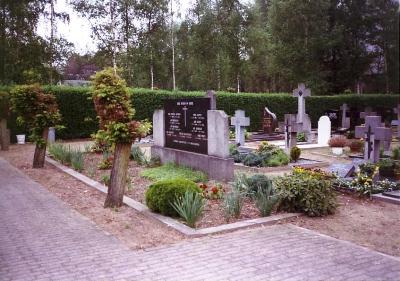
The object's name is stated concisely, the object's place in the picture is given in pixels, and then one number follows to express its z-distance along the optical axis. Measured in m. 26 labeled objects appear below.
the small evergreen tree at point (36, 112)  11.98
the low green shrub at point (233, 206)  6.37
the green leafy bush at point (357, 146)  14.65
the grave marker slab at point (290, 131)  14.64
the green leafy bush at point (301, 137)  19.22
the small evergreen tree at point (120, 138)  7.19
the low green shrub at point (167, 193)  6.47
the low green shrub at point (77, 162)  11.46
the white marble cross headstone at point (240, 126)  16.84
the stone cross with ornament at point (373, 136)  10.29
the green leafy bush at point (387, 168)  9.37
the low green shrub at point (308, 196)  6.51
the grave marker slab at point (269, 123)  22.66
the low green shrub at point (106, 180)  9.43
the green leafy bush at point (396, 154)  12.46
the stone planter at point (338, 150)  14.65
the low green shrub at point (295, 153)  12.47
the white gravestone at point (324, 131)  17.39
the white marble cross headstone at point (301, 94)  21.47
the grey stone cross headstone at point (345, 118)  23.61
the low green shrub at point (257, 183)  7.29
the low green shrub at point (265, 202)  6.45
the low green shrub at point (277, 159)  11.47
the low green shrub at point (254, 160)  11.52
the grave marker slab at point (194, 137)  9.56
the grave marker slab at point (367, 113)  20.82
